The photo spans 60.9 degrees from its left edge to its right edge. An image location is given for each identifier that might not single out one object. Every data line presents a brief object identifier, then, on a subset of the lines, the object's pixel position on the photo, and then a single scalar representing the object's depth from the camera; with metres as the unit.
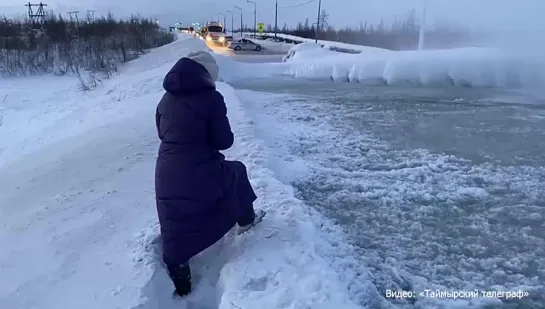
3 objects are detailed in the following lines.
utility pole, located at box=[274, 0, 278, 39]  66.88
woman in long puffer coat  3.04
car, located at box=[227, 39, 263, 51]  45.78
